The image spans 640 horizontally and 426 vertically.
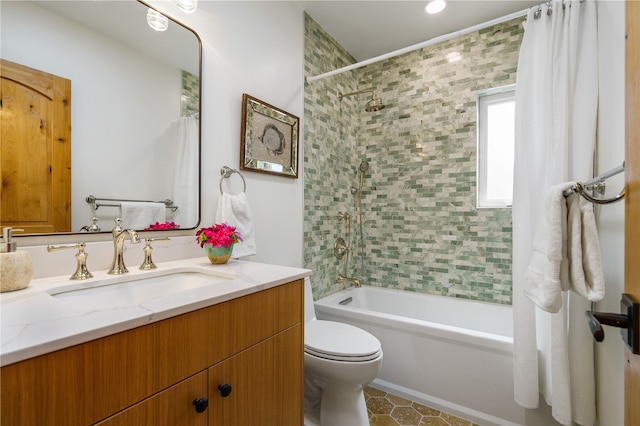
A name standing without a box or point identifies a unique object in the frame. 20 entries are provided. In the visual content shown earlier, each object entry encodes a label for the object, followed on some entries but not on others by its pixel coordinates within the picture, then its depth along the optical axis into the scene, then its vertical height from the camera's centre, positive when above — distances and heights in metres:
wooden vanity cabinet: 0.51 -0.36
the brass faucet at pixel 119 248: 1.03 -0.13
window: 2.31 +0.54
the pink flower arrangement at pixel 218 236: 1.22 -0.10
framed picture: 1.66 +0.46
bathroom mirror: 0.94 +0.44
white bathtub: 1.60 -0.89
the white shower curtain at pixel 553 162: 1.28 +0.25
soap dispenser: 0.77 -0.15
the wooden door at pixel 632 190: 0.49 +0.04
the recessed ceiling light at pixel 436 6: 2.00 +1.45
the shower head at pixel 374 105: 2.29 +0.86
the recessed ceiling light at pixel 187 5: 1.30 +0.94
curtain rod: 1.54 +0.99
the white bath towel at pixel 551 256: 1.04 -0.16
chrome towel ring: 1.53 +0.22
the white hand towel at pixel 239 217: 1.45 -0.02
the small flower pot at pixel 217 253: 1.23 -0.17
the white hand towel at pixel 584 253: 1.00 -0.14
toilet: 1.38 -0.75
